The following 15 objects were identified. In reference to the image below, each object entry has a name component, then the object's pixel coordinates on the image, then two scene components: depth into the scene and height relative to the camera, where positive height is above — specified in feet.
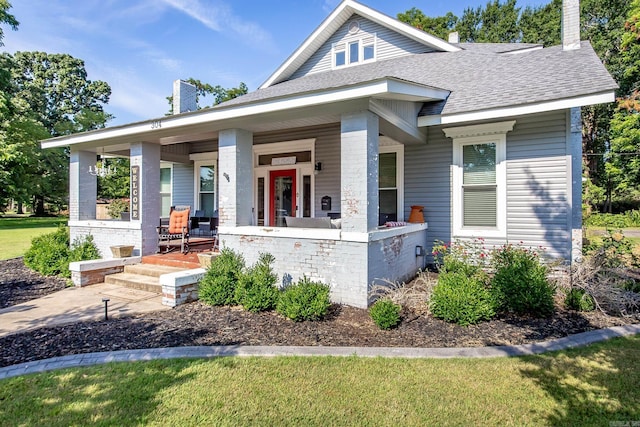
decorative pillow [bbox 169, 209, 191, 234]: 27.17 -0.78
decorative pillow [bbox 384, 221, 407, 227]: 21.67 -0.84
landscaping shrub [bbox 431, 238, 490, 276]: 18.47 -2.86
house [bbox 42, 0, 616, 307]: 17.21 +4.24
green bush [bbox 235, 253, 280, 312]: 16.72 -3.99
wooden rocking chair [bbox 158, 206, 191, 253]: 26.94 -1.27
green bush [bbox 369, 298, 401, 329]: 14.23 -4.41
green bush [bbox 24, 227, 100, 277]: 26.37 -3.44
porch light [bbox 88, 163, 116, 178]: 29.01 +3.61
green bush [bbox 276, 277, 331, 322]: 15.19 -4.17
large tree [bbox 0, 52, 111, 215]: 83.87 +32.73
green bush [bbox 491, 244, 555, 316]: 15.65 -3.69
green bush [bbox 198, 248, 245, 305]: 17.93 -3.75
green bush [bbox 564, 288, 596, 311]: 16.26 -4.42
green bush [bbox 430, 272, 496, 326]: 14.99 -4.13
